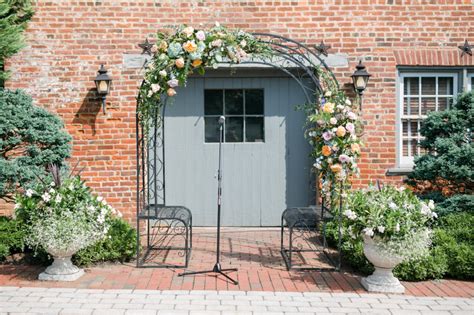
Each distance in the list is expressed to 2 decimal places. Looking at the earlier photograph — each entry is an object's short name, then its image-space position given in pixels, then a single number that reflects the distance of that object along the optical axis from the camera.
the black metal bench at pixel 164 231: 6.25
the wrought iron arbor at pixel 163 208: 6.32
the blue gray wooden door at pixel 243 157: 8.43
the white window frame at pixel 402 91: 8.17
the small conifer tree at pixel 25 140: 6.50
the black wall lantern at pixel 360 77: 7.70
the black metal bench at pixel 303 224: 6.35
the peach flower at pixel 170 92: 5.85
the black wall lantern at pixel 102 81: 7.67
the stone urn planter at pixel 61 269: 5.65
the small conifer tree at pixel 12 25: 6.94
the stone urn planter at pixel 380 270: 5.37
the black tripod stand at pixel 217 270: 5.82
